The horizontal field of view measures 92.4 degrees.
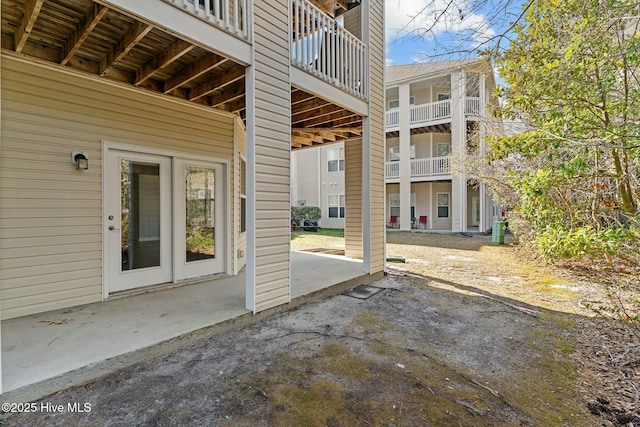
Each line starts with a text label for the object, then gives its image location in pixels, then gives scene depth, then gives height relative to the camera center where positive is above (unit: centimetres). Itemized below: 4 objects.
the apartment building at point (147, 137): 323 +94
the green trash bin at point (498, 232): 1061 -86
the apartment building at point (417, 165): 1420 +228
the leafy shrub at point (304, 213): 1769 -29
